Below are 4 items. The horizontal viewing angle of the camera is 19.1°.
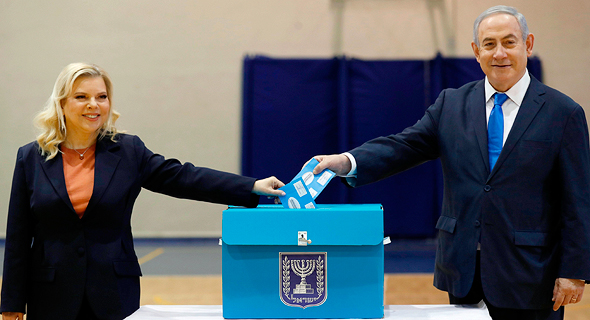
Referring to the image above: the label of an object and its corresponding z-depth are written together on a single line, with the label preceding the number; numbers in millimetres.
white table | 4433
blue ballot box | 4369
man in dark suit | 4495
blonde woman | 4590
